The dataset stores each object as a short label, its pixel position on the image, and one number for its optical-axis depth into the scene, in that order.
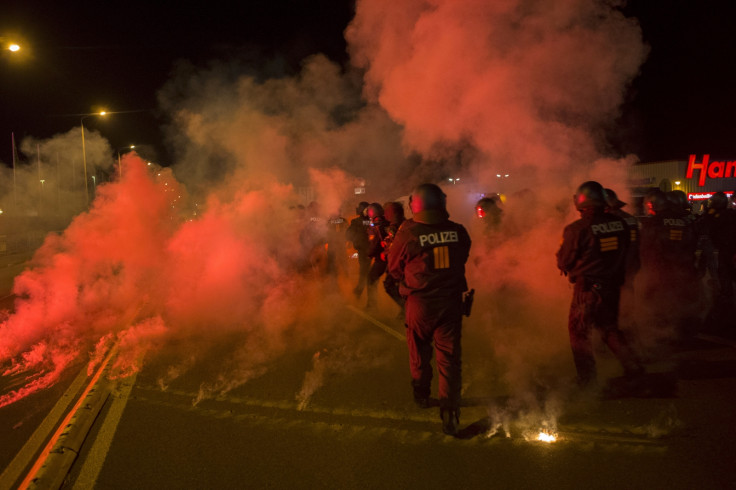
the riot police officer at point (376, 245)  6.57
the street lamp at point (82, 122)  18.72
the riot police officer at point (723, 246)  6.38
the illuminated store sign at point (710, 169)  28.34
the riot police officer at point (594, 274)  4.03
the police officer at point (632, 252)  4.79
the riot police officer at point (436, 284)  3.65
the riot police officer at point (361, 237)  7.85
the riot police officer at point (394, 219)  6.07
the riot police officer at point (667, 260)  5.61
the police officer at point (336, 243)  9.41
